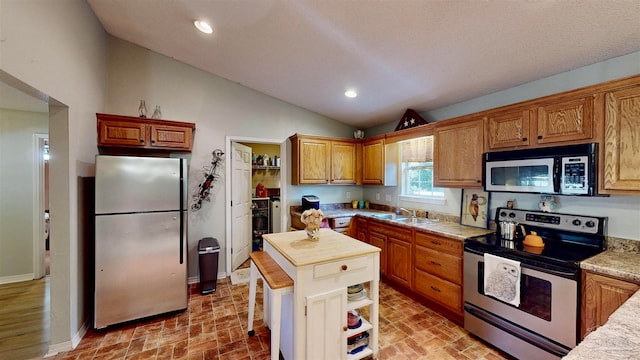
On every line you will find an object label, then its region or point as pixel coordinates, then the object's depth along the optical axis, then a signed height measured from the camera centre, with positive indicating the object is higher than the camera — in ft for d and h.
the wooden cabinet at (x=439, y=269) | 8.05 -3.24
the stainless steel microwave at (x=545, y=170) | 6.04 +0.26
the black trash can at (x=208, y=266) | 10.30 -3.79
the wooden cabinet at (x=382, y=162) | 12.72 +0.88
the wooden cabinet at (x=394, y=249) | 9.91 -3.07
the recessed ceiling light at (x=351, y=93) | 10.88 +3.90
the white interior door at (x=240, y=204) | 12.50 -1.43
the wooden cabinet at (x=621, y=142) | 5.44 +0.88
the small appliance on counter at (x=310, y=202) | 12.81 -1.26
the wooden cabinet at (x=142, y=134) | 9.06 +1.74
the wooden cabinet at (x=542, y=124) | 6.19 +1.60
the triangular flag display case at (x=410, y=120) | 11.27 +2.80
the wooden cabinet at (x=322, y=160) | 12.78 +1.01
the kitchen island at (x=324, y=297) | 5.45 -2.81
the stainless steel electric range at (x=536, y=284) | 5.65 -2.68
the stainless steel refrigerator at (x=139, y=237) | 7.90 -2.06
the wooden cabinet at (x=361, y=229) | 12.31 -2.65
